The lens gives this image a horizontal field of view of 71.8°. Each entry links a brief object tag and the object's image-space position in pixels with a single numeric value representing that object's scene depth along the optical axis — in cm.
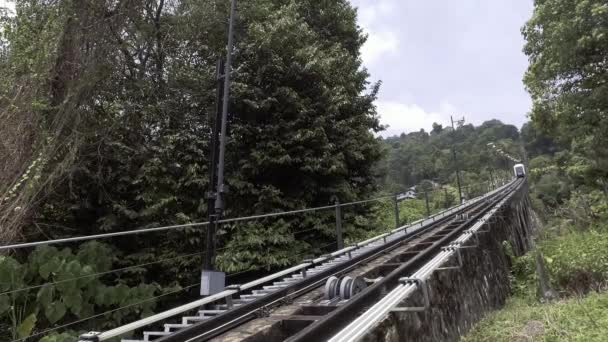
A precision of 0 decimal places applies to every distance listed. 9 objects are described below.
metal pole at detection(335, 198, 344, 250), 764
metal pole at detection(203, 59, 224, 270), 553
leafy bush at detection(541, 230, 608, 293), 967
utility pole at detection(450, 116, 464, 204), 2729
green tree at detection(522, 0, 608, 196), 1245
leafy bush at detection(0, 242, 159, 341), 546
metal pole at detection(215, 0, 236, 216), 572
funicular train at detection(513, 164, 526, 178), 4448
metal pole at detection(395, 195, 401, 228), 1064
